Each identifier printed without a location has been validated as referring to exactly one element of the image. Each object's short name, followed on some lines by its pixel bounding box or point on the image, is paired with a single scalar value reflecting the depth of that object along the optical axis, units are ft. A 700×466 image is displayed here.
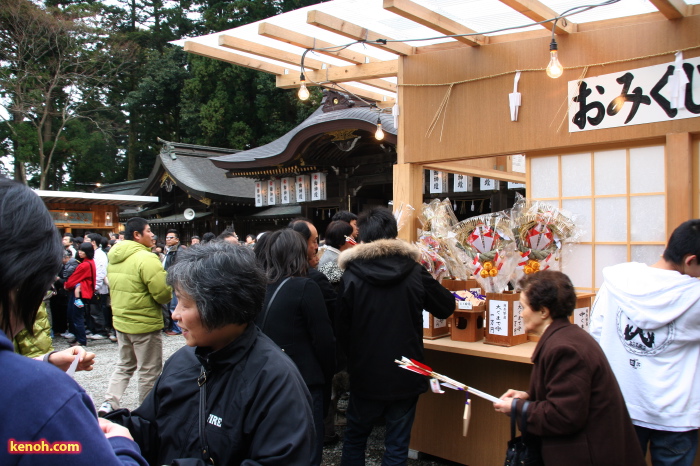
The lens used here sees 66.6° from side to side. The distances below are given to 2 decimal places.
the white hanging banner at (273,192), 43.65
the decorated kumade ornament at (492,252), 13.15
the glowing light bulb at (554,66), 12.25
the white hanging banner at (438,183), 34.35
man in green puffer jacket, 16.52
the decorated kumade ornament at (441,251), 14.30
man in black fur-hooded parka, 11.16
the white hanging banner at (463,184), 33.42
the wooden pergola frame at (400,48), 12.64
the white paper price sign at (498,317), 12.76
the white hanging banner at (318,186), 41.06
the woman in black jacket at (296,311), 10.88
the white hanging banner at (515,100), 14.49
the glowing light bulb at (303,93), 16.61
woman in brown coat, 7.27
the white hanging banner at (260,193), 44.80
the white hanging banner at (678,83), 12.21
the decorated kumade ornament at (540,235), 13.14
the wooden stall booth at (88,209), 57.02
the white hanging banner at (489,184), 31.17
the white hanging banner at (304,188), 41.78
